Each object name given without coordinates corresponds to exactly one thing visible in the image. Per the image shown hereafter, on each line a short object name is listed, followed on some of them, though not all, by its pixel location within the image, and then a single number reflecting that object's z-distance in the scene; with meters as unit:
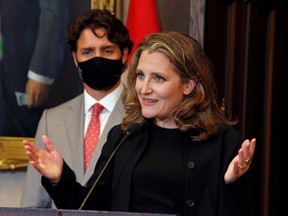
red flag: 9.25
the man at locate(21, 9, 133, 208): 7.70
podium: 4.68
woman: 5.71
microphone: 5.58
